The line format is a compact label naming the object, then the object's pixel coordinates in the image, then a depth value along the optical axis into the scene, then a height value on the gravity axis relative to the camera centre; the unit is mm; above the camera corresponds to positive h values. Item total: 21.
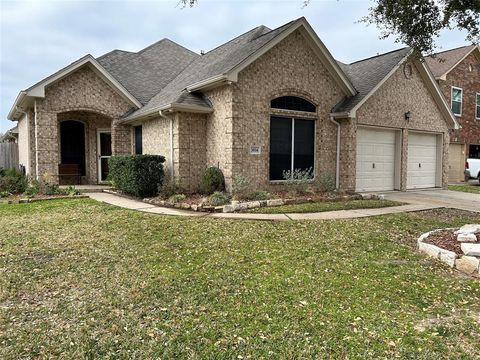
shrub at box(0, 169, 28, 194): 12820 -877
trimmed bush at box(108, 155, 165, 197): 11156 -448
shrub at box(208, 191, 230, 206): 9930 -1102
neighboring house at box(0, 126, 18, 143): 20875 +1611
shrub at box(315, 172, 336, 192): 12336 -765
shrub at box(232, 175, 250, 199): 10664 -779
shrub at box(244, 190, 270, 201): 10578 -1069
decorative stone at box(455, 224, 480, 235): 6067 -1198
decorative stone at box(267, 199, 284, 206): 10109 -1199
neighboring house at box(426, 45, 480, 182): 20719 +3821
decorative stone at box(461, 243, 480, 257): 5039 -1277
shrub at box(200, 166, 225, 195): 10922 -640
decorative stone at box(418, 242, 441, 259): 5543 -1434
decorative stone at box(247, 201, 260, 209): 9771 -1222
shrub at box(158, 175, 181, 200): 11117 -917
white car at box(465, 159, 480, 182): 19108 -462
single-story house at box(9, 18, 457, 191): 11203 +1595
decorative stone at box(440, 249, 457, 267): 5195 -1429
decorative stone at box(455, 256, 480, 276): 4863 -1452
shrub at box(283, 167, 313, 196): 11714 -651
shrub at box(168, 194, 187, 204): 10334 -1126
